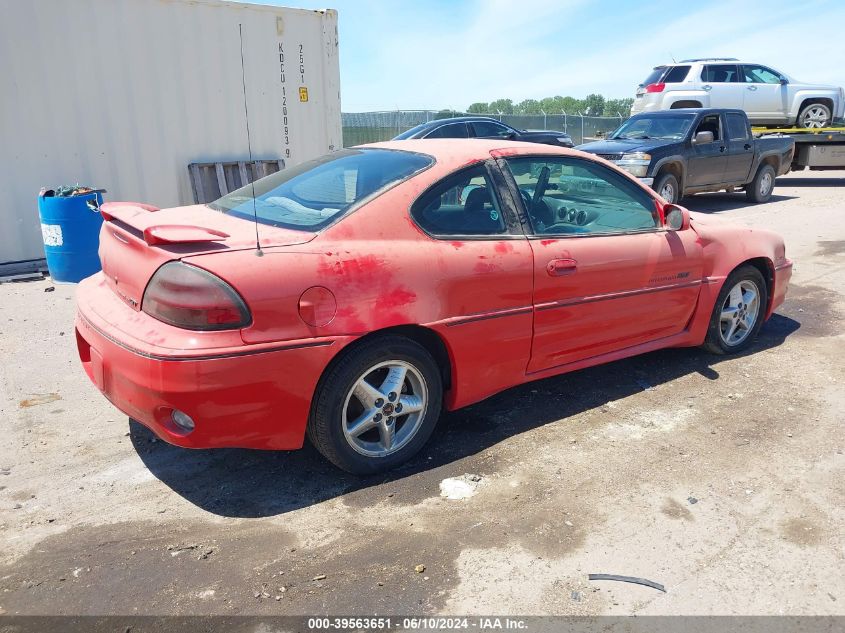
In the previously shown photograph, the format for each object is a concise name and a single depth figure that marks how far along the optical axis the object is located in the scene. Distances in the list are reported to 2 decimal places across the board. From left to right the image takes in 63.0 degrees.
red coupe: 2.84
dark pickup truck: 11.05
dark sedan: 12.77
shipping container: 7.83
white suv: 16.22
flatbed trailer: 15.64
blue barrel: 6.95
